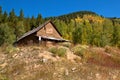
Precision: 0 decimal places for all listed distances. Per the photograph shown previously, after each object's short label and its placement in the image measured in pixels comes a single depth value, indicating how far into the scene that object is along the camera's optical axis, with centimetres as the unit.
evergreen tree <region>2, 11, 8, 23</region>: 4823
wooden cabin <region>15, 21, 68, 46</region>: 2547
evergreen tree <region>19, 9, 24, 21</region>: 5458
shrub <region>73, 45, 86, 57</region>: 1136
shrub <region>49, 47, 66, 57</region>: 1084
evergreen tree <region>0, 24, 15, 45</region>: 3934
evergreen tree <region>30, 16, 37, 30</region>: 5212
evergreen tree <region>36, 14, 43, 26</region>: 5227
